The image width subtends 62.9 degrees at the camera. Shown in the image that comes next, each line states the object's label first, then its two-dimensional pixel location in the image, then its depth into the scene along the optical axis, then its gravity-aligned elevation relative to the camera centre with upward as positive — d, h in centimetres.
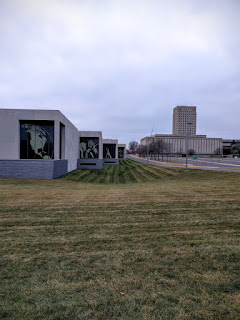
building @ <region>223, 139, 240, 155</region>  14958 +1120
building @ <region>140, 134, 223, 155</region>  15025 +1017
